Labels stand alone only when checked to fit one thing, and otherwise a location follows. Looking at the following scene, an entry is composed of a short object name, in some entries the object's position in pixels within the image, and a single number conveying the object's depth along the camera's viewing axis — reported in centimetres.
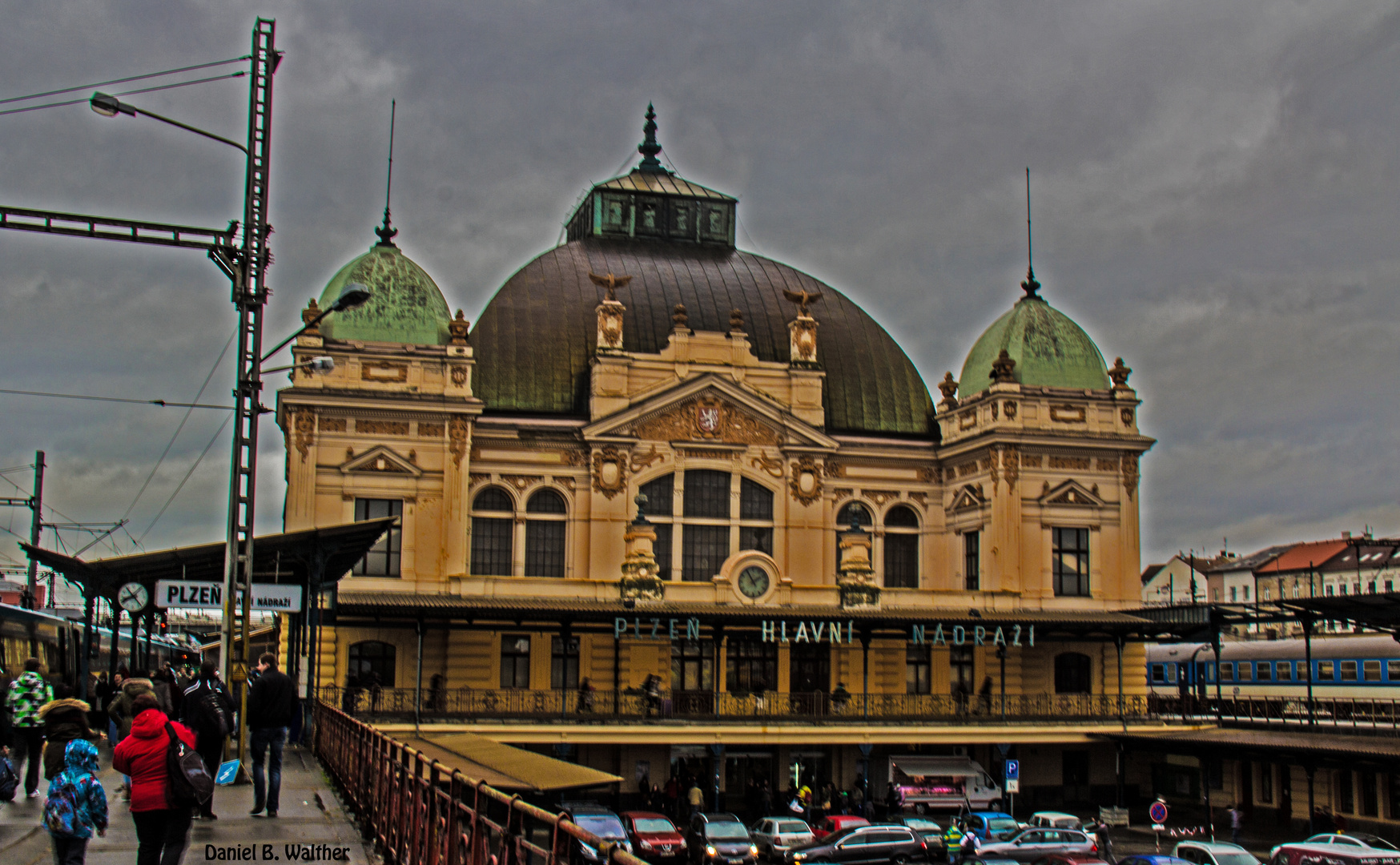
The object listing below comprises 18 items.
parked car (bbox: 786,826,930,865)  3425
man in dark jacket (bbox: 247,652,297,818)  1758
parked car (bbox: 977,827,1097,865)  3509
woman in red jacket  1168
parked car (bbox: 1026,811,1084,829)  3831
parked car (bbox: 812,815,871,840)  3644
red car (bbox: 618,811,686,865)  3400
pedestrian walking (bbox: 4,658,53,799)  1914
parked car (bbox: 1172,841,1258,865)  3152
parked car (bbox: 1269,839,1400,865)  3084
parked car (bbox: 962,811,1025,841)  3794
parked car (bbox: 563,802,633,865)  3092
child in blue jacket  1212
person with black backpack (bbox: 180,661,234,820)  1602
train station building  4581
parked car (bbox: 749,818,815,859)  3600
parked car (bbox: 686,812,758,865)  3156
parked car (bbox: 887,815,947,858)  3691
